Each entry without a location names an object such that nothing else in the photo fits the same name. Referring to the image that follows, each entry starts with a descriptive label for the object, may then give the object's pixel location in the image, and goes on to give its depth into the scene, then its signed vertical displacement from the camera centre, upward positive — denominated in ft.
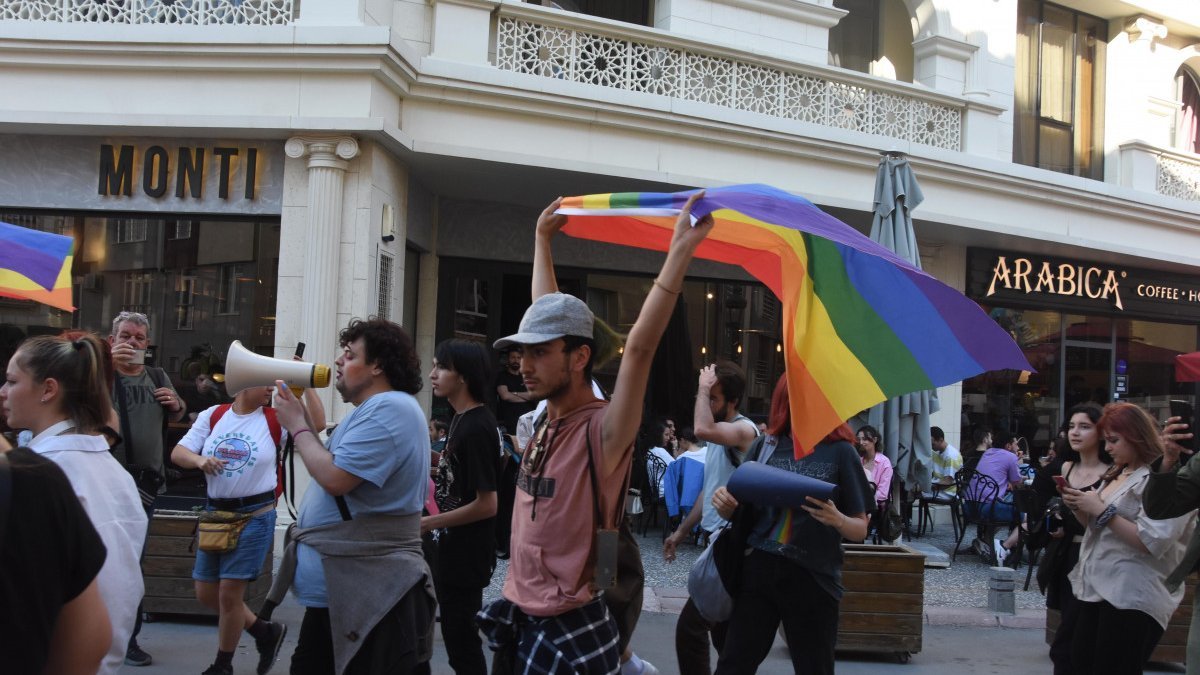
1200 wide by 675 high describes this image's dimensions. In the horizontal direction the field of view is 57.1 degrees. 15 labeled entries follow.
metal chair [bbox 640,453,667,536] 40.52 -4.35
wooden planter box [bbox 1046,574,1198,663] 25.35 -6.01
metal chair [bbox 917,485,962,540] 41.47 -5.01
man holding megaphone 13.11 -2.37
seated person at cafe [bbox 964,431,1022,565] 39.24 -3.82
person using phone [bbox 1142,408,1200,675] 14.88 -1.63
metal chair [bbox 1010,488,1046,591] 31.68 -4.30
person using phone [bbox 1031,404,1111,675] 18.39 -2.46
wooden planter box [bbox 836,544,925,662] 24.71 -5.27
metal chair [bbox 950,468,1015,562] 39.09 -4.72
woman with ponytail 10.85 -1.05
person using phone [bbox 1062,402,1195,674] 16.56 -2.78
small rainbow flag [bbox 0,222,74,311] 24.04 +1.58
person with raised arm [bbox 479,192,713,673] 10.43 -1.32
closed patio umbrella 34.60 -0.84
